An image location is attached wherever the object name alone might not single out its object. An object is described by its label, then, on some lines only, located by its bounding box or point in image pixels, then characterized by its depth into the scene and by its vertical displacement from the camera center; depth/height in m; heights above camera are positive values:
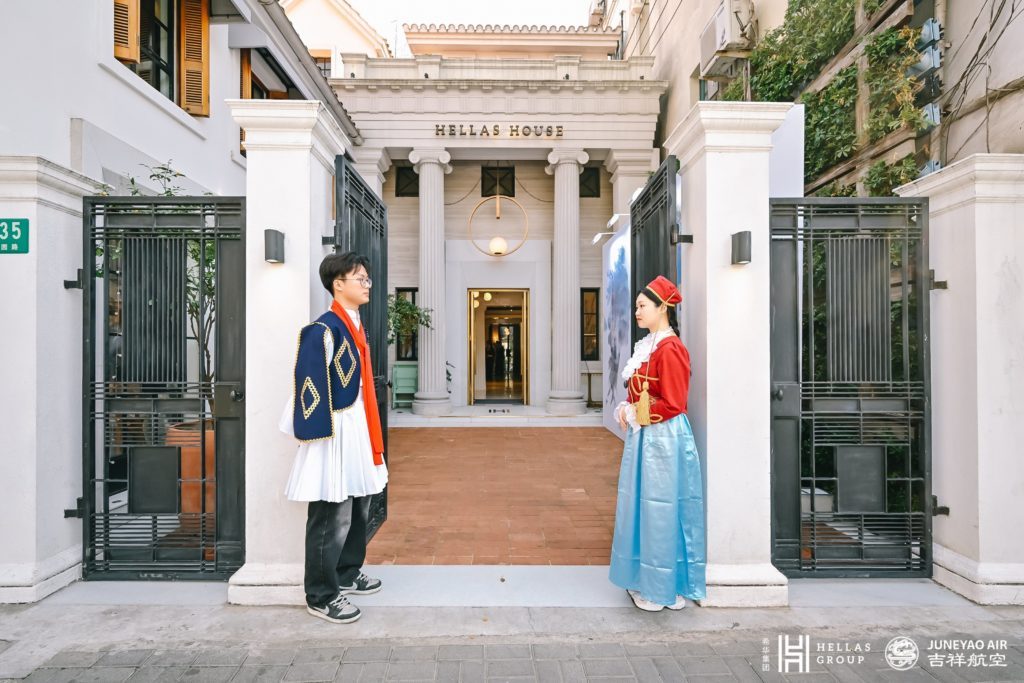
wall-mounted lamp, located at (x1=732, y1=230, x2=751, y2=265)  3.07 +0.57
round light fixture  12.38 +2.47
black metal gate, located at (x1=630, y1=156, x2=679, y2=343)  3.47 +0.88
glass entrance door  13.36 +0.01
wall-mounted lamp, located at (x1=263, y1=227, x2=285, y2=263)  3.05 +0.59
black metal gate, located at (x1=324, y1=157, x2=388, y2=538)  3.52 +0.79
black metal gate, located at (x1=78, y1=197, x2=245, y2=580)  3.43 -0.28
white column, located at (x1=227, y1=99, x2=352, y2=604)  3.18 +0.11
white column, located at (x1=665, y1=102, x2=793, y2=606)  3.18 -0.09
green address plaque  3.15 +0.67
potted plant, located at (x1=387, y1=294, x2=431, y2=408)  10.76 +0.61
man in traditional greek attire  2.75 -0.43
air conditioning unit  8.15 +4.81
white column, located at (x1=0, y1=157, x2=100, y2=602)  3.15 -0.21
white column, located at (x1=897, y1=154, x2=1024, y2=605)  3.17 -0.18
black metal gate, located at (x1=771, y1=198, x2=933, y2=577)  3.46 -0.24
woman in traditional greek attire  2.91 -0.75
